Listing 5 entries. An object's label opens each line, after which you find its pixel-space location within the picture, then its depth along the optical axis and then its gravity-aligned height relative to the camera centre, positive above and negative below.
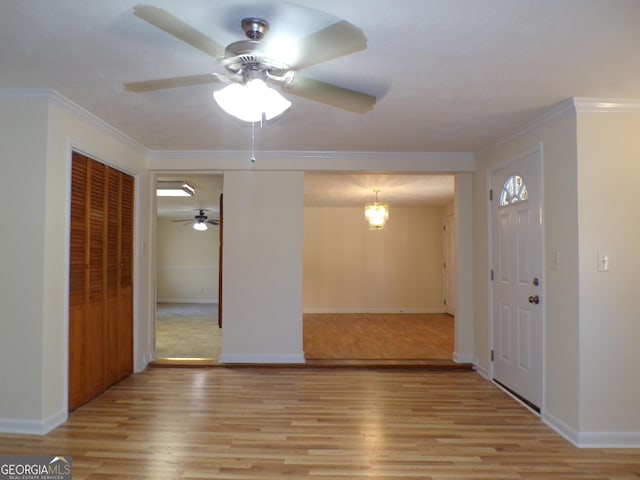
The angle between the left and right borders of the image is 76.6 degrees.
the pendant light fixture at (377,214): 6.79 +0.65
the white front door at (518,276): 3.24 -0.21
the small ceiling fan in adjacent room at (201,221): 9.77 +0.77
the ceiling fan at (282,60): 1.76 +0.85
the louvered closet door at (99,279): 3.18 -0.24
